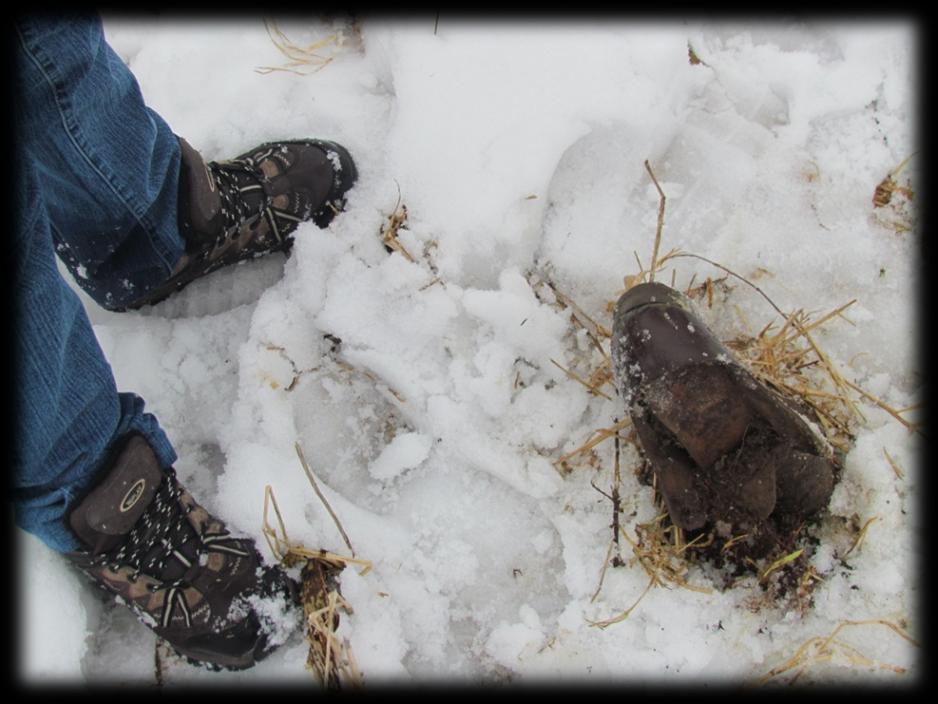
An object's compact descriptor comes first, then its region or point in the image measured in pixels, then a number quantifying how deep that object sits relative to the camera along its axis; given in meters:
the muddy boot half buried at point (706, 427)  1.27
